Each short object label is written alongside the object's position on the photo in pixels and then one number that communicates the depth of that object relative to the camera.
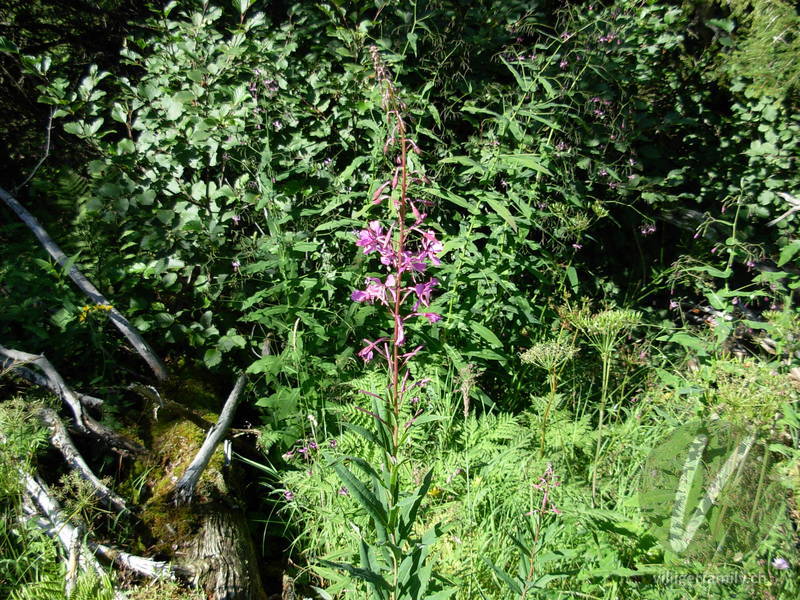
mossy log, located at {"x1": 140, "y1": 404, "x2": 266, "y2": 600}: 2.09
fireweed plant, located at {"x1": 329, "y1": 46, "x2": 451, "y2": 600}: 1.39
